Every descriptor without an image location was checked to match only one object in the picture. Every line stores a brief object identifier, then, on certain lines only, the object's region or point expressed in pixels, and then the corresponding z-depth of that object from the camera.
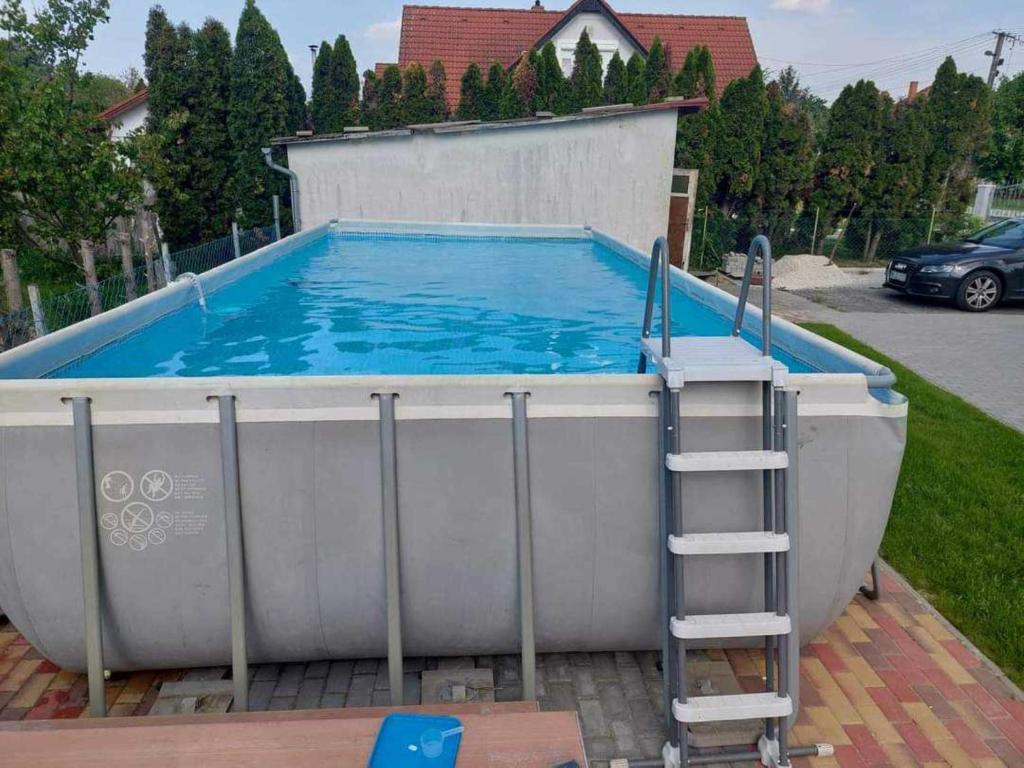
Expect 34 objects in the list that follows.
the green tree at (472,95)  17.47
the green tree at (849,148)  16.44
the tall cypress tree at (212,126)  14.23
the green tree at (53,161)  7.71
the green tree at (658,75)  17.14
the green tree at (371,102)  17.38
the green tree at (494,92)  17.34
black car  12.20
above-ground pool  2.70
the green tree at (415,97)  17.38
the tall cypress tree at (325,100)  17.03
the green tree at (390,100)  17.34
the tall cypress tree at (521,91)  17.20
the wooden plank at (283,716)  2.52
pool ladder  2.58
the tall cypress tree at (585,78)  17.52
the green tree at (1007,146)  25.12
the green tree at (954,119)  16.70
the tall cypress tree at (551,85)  17.48
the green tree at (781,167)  16.31
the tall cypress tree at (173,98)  13.81
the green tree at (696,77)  16.59
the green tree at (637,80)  17.28
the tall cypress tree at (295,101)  15.83
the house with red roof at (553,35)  23.73
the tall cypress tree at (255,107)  14.48
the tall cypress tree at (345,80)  17.00
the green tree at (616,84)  17.52
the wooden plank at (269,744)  2.12
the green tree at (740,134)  16.05
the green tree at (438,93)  17.73
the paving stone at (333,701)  2.95
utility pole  38.81
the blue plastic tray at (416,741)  2.10
